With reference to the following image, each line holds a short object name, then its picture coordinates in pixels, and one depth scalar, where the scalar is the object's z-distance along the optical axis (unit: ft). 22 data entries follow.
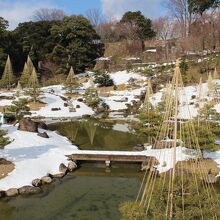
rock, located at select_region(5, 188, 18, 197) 41.75
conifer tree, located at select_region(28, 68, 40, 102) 106.93
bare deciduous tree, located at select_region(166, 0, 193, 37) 164.66
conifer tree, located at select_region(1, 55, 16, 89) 124.43
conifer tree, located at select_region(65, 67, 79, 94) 122.52
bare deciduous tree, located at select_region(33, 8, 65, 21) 222.89
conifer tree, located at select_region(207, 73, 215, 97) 86.74
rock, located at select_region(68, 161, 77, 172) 51.66
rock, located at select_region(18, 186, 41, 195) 42.45
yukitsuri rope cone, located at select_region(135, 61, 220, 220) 21.43
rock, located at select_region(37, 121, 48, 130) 78.01
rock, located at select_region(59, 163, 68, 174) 49.98
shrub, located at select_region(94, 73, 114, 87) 131.64
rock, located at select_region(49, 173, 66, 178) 48.67
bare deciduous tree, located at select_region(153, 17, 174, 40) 185.26
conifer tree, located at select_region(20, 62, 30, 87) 123.24
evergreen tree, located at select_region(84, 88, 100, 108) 110.52
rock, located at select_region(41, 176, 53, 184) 46.24
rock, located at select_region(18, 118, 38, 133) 67.41
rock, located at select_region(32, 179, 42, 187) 44.86
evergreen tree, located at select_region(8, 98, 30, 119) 84.81
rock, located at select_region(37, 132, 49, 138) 64.85
